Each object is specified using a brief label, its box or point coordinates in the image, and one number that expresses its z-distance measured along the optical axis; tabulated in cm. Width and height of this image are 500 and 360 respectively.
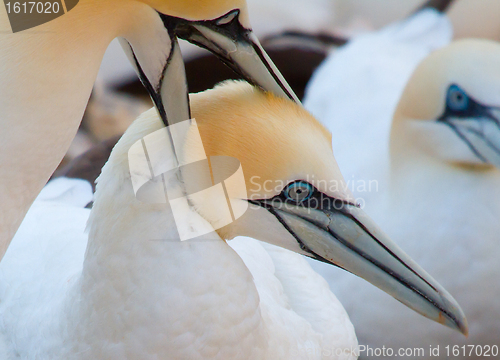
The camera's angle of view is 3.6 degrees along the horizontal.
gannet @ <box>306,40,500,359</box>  445
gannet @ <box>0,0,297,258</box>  417
